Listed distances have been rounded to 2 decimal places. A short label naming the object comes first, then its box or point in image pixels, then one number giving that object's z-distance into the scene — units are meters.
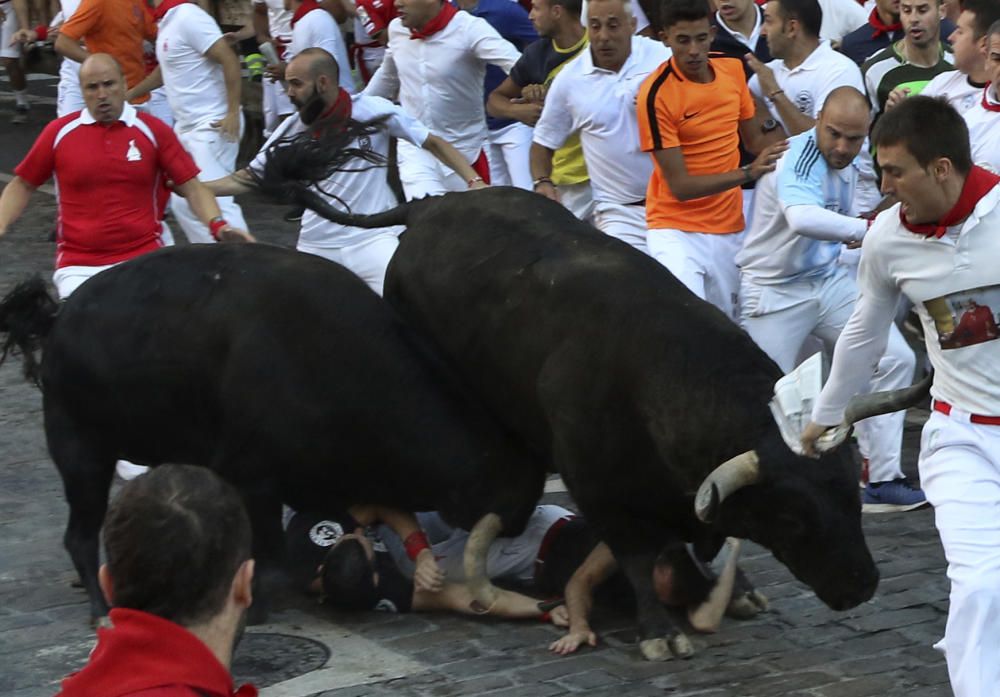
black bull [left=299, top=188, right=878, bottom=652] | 11.40
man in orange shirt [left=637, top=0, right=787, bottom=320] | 16.03
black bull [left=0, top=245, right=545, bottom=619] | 13.06
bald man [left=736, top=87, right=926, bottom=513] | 14.98
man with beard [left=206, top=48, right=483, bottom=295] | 16.70
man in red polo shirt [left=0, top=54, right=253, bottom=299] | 16.22
